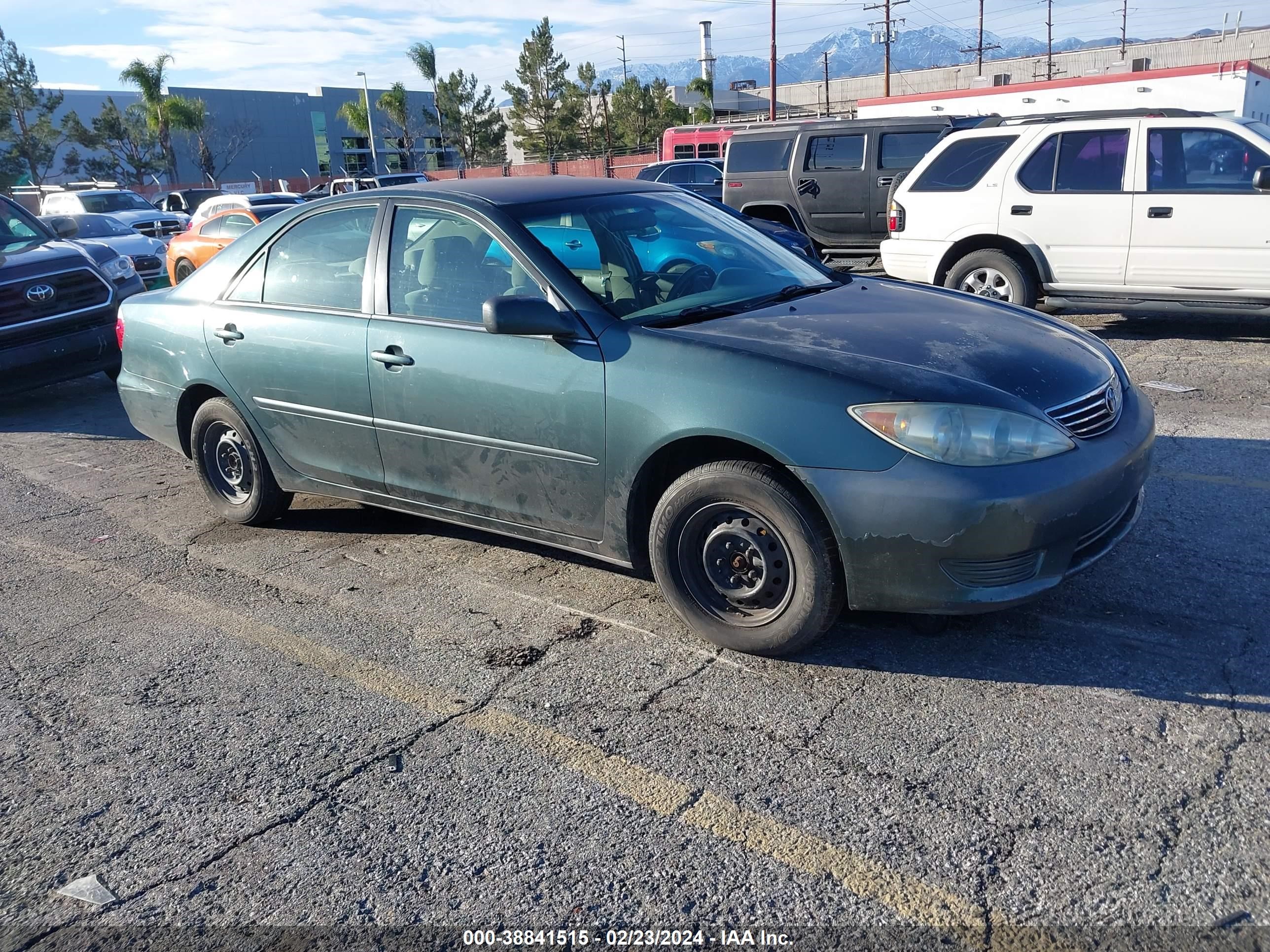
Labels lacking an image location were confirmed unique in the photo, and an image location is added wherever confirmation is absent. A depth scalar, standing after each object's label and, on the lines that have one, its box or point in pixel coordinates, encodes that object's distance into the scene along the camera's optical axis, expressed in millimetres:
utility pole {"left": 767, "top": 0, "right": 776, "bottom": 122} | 38622
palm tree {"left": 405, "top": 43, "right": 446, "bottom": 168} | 55312
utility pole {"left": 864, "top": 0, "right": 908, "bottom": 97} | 57203
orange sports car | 14469
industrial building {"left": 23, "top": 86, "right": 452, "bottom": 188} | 65062
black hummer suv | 13500
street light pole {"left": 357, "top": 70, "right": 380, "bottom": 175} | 56062
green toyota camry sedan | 3264
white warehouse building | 19344
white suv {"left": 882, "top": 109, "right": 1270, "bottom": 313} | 8062
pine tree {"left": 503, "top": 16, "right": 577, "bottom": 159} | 54594
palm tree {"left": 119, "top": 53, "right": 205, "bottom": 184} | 48438
